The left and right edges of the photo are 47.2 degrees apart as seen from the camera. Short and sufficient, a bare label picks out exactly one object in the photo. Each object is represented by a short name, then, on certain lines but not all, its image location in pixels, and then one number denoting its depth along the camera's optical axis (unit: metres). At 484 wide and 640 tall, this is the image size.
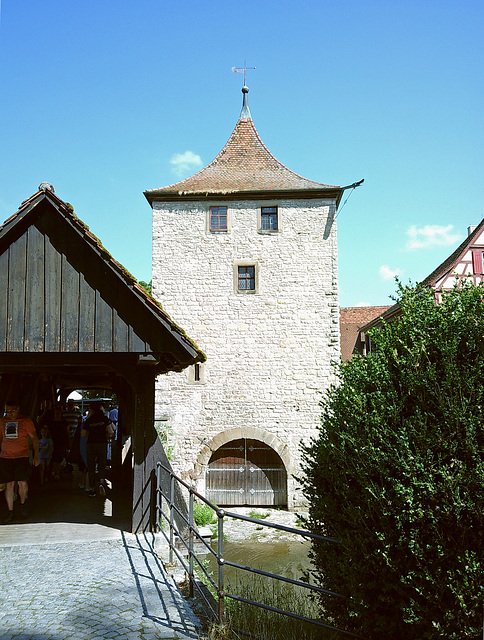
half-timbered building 18.39
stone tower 17.28
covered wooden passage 6.12
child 10.69
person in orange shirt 7.07
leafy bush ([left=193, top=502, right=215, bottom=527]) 14.61
